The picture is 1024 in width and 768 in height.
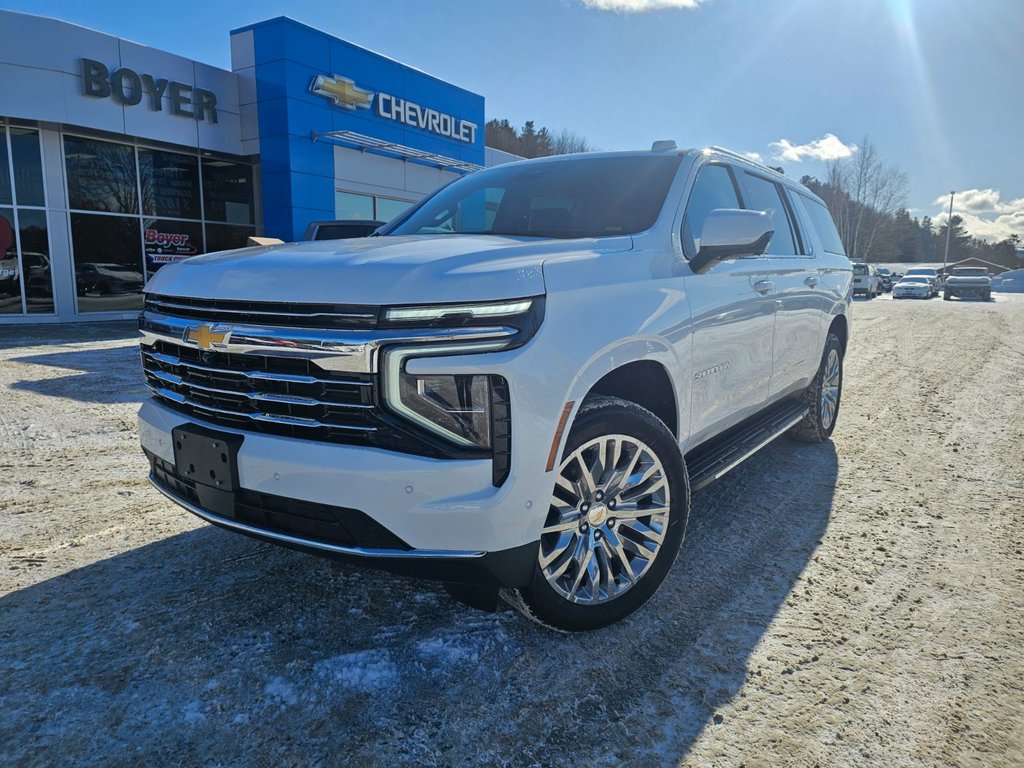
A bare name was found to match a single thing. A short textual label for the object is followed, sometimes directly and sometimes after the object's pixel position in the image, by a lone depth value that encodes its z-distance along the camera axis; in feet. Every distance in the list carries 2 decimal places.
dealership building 47.11
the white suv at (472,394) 6.86
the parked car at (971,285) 111.86
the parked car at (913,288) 115.34
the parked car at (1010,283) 185.06
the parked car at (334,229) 28.96
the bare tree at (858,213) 204.33
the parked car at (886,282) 139.89
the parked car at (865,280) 113.39
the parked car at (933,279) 124.36
